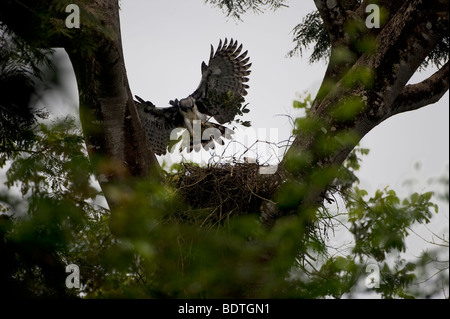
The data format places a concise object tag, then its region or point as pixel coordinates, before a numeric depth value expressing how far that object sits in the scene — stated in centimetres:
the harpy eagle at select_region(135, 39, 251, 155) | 1302
